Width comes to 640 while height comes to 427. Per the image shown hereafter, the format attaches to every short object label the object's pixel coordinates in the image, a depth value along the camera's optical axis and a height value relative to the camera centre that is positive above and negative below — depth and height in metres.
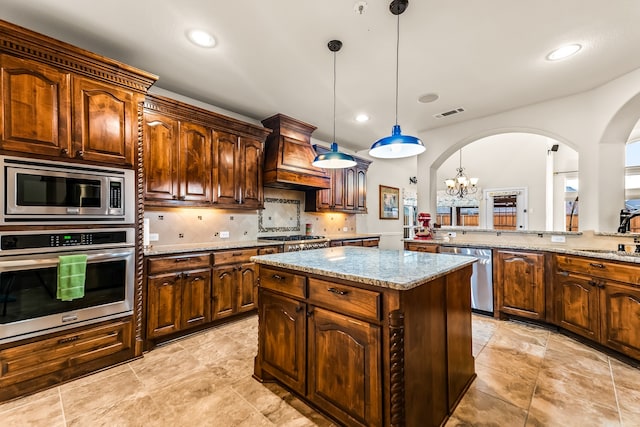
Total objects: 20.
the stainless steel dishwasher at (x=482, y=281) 3.49 -0.87
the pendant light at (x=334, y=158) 2.40 +0.50
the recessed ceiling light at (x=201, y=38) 2.25 +1.44
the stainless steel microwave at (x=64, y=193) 1.92 +0.15
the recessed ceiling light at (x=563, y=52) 2.45 +1.44
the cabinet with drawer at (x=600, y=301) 2.32 -0.82
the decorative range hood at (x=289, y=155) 3.87 +0.82
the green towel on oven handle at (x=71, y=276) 2.04 -0.47
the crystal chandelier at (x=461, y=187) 6.85 +0.69
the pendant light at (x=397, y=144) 1.95 +0.49
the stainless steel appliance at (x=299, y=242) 3.73 -0.42
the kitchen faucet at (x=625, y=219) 2.92 -0.08
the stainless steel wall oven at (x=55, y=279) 1.90 -0.50
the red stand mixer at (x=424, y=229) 4.24 -0.26
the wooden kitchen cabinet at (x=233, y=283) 3.06 -0.81
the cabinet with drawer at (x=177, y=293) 2.62 -0.80
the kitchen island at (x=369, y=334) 1.39 -0.71
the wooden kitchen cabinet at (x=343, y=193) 4.80 +0.35
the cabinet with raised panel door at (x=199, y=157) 2.90 +0.64
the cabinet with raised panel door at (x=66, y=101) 1.93 +0.86
